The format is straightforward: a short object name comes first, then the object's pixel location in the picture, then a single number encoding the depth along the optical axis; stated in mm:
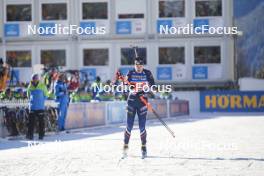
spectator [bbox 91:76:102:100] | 27203
